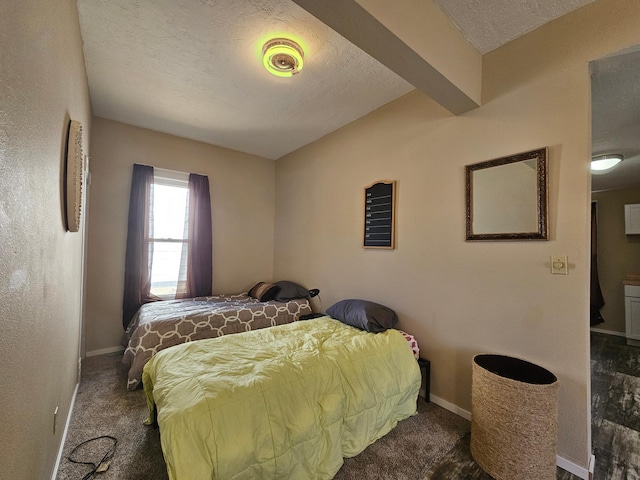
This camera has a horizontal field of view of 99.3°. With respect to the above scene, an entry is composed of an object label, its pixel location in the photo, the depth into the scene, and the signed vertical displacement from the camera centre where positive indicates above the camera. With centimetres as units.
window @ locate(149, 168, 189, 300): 351 +17
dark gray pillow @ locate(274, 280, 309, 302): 347 -57
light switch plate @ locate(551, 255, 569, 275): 165 -6
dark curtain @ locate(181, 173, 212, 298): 370 +9
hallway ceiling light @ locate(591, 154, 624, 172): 311 +111
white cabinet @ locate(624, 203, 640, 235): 418 +60
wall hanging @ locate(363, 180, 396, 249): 262 +36
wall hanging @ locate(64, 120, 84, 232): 149 +38
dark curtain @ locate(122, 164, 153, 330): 326 -6
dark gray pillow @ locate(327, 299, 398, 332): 230 -58
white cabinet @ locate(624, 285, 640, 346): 399 -82
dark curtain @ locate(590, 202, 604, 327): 445 -52
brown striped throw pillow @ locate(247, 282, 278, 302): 354 -59
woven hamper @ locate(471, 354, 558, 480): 145 -96
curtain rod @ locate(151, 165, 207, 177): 351 +99
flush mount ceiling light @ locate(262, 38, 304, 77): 192 +138
